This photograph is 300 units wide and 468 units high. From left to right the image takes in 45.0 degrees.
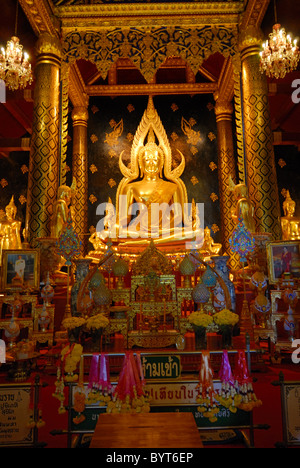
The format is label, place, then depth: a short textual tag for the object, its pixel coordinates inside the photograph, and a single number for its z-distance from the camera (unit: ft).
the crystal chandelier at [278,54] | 13.76
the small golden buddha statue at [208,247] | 17.35
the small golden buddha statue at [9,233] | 16.88
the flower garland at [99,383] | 6.04
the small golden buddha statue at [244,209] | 14.86
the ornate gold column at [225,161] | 22.56
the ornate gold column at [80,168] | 22.87
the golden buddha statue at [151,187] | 22.13
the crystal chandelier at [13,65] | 14.43
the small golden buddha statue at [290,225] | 16.89
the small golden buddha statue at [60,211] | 15.23
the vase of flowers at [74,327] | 9.55
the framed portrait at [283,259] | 12.21
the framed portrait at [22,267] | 12.65
